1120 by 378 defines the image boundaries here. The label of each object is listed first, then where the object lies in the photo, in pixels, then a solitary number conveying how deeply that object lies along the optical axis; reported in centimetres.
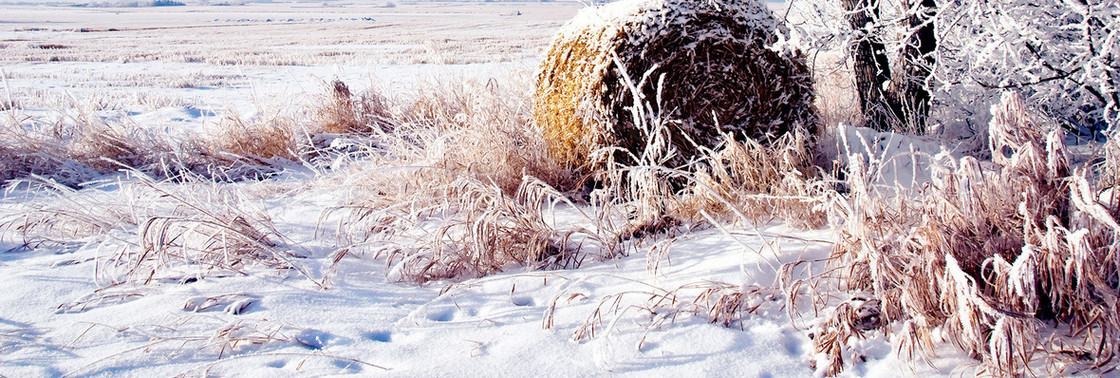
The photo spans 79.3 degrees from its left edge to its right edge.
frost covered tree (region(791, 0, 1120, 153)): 356
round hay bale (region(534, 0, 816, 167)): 337
